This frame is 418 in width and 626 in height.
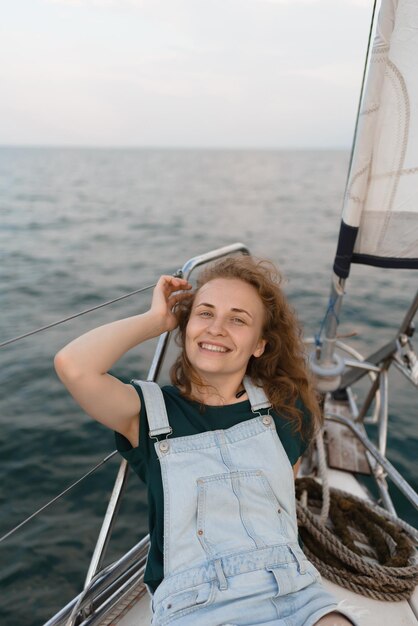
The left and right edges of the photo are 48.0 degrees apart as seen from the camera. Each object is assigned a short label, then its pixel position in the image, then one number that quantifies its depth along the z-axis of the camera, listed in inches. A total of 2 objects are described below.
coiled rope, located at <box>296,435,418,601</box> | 72.3
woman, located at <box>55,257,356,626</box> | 54.6
